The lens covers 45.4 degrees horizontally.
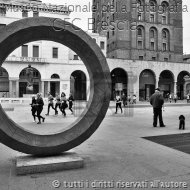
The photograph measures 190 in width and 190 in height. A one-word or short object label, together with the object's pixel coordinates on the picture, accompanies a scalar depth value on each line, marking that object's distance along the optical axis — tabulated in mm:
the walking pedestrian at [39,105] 12307
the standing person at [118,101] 17500
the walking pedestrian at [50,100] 16797
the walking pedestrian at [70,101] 17853
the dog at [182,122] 10414
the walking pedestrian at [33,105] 12381
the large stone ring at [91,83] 5246
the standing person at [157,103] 11102
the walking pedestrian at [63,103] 15753
